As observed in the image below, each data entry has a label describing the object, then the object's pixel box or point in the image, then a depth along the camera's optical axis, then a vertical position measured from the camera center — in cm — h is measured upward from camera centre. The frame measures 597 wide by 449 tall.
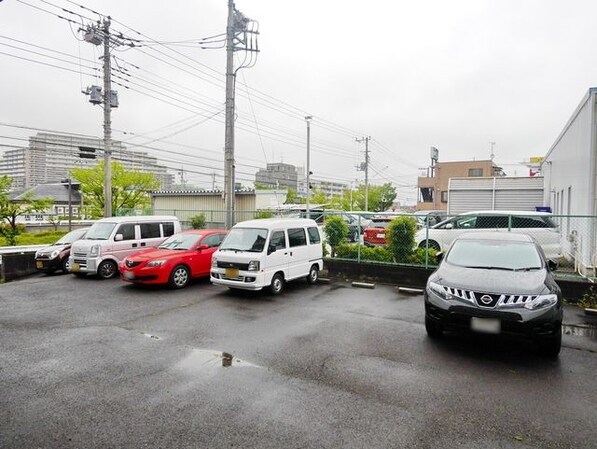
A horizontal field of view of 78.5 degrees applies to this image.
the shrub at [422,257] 965 -107
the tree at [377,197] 5544 +297
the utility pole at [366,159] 4630 +733
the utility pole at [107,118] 1609 +424
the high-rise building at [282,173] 9356 +1142
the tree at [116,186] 2622 +209
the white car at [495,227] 1012 -29
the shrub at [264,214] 1509 +6
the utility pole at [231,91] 1328 +449
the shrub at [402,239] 1003 -61
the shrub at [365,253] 1025 -105
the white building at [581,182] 818 +97
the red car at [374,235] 1362 -71
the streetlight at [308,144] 2958 +587
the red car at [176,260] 890 -116
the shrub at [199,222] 1679 -33
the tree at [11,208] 1697 +26
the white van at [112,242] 1048 -84
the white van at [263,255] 796 -91
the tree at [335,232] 1130 -49
